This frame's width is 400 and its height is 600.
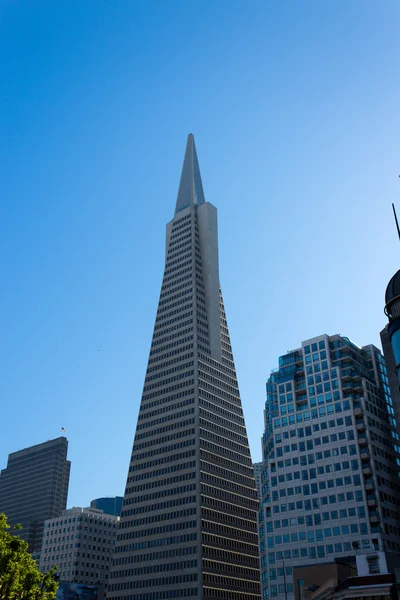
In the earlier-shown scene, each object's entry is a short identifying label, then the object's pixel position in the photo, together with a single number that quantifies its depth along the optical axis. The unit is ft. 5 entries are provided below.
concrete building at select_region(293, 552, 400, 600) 148.35
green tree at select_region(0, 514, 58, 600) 177.06
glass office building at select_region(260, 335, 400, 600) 416.26
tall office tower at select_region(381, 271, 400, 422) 173.58
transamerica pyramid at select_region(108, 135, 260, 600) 556.92
